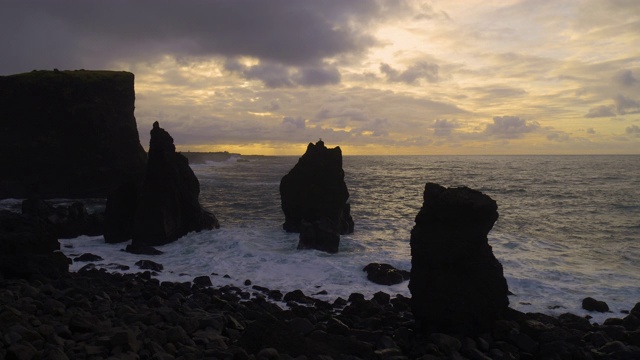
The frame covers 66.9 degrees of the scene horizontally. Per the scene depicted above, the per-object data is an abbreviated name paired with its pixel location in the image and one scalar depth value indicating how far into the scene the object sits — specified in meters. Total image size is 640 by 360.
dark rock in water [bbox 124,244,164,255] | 26.42
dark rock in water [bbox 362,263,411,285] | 20.92
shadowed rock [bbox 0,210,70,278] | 17.58
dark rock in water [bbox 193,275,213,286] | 20.53
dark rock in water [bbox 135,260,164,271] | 23.03
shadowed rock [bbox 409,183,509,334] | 14.27
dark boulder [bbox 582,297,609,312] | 17.81
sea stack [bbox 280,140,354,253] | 31.62
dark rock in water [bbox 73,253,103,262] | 24.19
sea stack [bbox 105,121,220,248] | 28.69
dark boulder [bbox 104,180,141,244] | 29.28
